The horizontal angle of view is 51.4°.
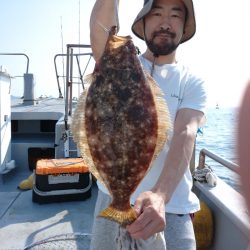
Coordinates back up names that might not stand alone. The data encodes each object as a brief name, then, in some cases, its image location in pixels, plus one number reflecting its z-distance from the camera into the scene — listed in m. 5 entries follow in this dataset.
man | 1.49
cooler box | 3.82
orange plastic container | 3.80
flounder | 1.20
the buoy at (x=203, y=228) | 2.76
